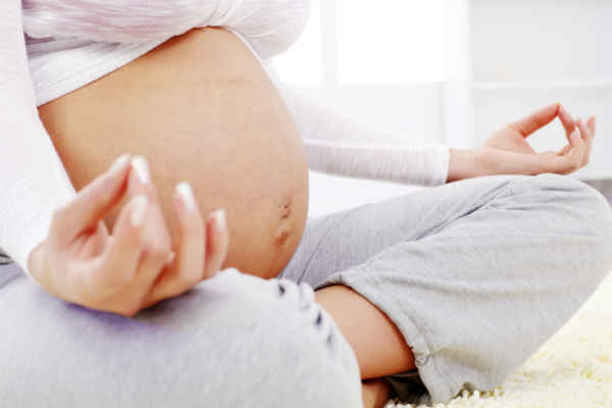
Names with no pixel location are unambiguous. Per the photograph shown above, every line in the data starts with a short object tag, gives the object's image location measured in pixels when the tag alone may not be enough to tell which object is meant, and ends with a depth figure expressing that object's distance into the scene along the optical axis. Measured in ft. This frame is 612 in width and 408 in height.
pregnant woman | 3.49
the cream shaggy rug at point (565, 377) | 4.21
